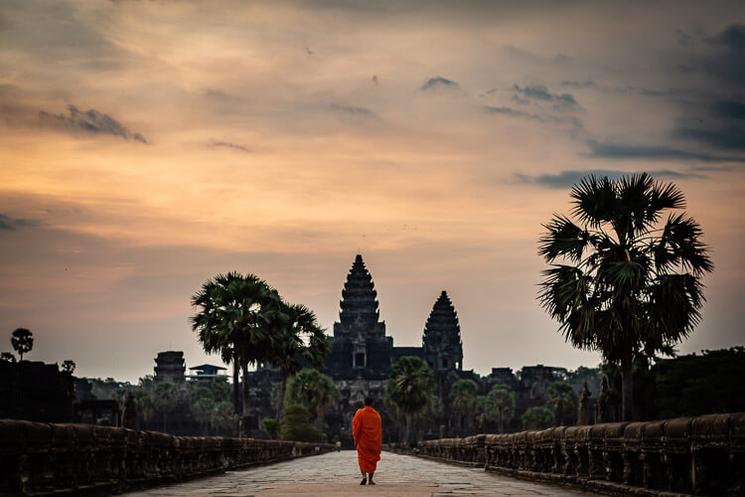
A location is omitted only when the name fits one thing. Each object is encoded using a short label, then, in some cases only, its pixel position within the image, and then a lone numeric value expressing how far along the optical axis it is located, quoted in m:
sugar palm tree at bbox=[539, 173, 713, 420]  35.00
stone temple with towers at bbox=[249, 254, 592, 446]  183.55
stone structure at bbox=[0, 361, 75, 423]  74.50
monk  24.44
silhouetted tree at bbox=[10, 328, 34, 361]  89.94
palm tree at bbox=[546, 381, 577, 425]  184.11
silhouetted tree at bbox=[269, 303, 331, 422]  74.26
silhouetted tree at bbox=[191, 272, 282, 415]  65.75
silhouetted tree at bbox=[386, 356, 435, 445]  123.25
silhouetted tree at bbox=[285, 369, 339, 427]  115.39
